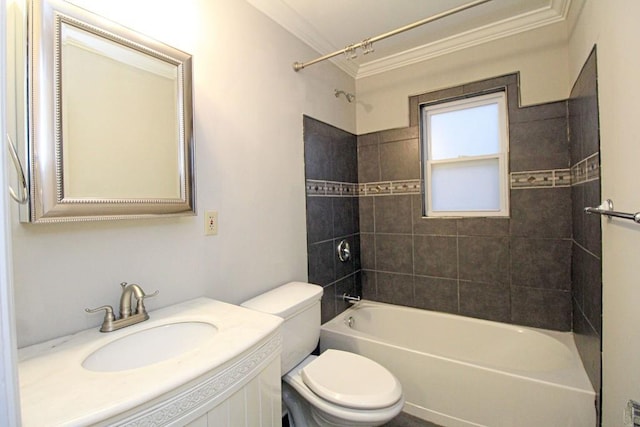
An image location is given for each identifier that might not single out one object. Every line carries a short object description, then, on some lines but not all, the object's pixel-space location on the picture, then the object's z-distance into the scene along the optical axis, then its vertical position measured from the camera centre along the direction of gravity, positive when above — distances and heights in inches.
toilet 49.2 -31.7
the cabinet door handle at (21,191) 30.0 +3.3
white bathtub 55.7 -36.5
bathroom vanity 24.4 -15.4
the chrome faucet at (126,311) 38.7 -13.0
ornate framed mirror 33.8 +13.5
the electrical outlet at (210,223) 53.9 -1.2
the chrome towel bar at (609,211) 33.4 -0.4
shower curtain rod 53.0 +36.5
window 84.9 +17.0
